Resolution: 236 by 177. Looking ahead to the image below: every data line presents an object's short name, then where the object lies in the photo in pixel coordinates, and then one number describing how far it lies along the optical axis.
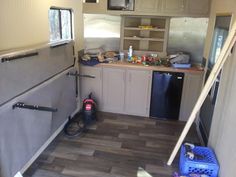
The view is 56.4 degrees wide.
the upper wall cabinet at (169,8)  3.17
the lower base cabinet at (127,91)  3.40
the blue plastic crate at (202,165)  2.09
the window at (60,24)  2.86
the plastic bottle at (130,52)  3.73
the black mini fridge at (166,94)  3.26
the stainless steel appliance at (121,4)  3.33
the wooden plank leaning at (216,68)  1.89
